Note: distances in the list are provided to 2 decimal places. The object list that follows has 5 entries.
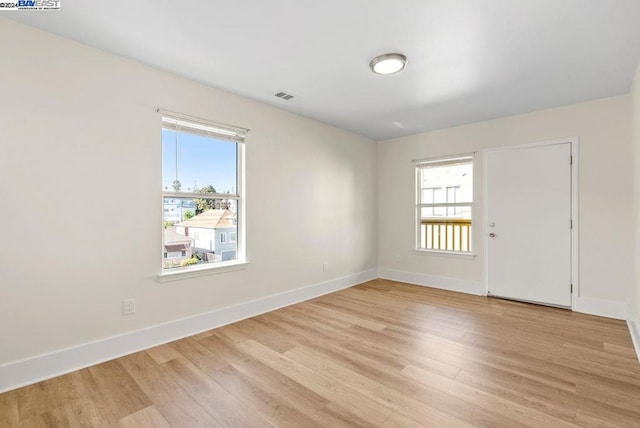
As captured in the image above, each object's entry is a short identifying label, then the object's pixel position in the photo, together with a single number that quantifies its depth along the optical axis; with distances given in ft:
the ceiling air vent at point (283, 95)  10.86
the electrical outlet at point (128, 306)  8.33
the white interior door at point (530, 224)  12.17
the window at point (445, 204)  14.98
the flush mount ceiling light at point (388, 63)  8.15
